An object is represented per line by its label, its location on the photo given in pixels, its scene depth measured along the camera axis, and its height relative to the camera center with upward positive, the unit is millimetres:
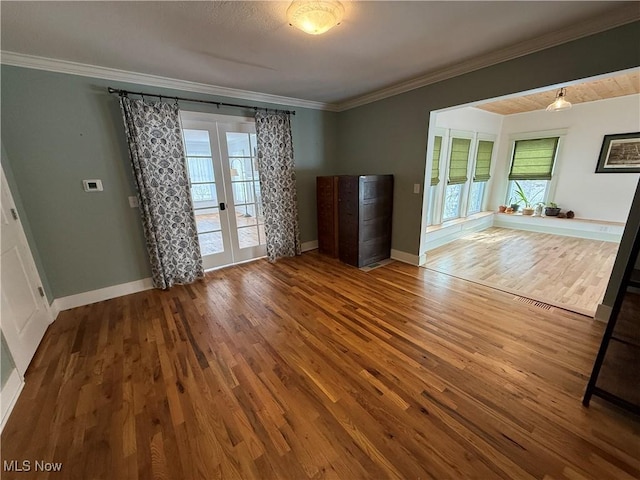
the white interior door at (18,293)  1844 -924
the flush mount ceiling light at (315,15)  1550 +968
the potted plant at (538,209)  5637 -901
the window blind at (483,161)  5664 +174
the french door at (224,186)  3373 -166
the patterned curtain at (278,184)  3771 -165
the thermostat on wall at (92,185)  2730 -92
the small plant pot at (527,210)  5766 -952
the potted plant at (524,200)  5800 -741
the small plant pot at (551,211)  5402 -925
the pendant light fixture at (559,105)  3577 +868
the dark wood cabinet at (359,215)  3605 -651
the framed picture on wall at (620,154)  4539 +220
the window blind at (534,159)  5445 +196
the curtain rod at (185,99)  2668 +897
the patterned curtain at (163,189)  2820 -162
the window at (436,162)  4640 +139
